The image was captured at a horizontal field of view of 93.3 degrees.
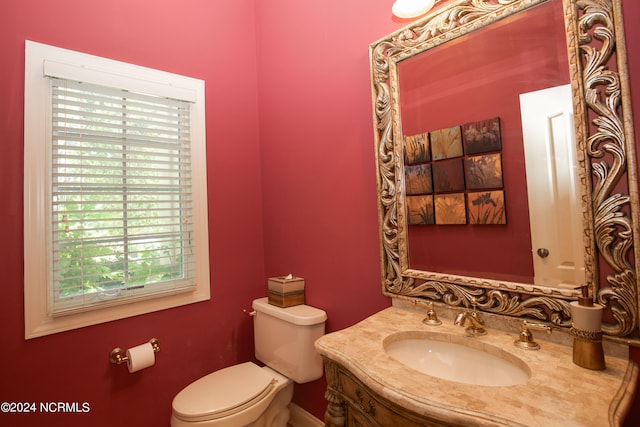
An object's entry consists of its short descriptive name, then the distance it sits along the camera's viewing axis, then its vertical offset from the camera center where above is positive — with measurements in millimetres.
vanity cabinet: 725 -491
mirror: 804 +211
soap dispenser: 728 -288
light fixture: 1136 +818
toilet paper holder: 1453 -582
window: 1339 +227
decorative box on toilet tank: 1655 -347
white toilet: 1289 -741
